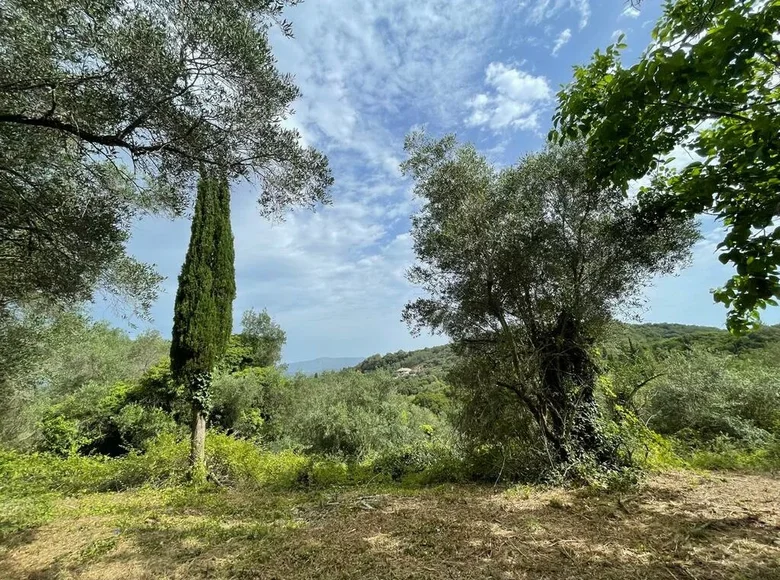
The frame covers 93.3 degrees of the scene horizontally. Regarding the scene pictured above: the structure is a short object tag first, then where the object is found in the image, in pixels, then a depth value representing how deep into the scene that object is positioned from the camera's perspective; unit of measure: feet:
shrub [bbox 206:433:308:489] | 27.45
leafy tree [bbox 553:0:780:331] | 8.13
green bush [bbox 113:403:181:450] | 51.01
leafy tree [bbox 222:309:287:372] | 71.26
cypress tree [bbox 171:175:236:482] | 31.04
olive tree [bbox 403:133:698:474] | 21.24
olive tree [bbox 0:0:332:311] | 9.89
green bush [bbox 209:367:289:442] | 57.11
